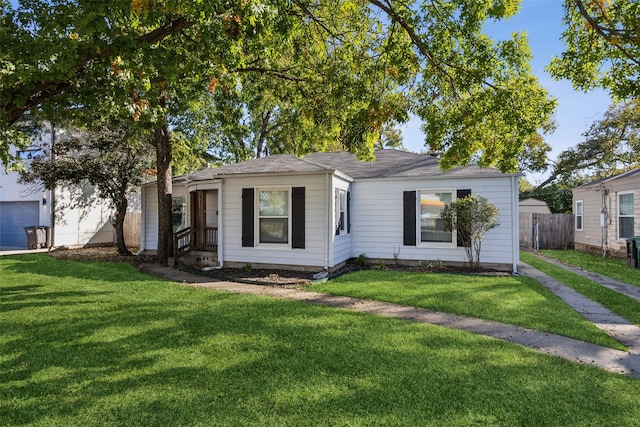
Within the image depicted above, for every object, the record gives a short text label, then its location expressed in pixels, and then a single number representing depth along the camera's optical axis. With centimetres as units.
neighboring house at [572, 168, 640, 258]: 1285
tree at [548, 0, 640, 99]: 471
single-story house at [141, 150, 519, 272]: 1002
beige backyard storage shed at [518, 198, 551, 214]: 2376
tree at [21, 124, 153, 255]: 1277
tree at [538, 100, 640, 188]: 2386
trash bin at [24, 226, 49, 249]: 1530
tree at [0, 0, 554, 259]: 432
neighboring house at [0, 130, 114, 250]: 1573
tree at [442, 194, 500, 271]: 966
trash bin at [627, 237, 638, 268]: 1110
